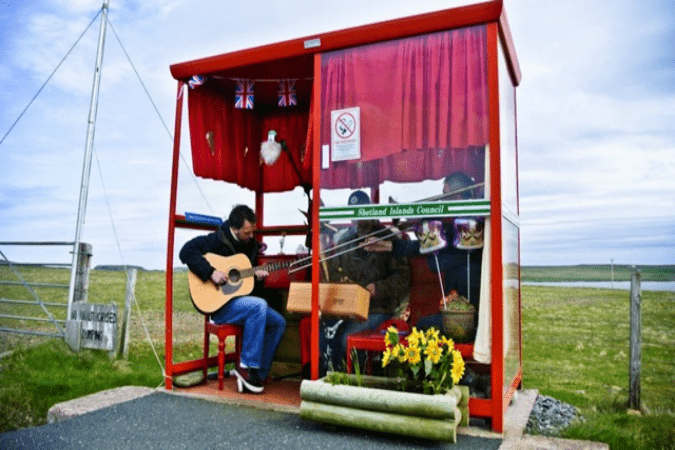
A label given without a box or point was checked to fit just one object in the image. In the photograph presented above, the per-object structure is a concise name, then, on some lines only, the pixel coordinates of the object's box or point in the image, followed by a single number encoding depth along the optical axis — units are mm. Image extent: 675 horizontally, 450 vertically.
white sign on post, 7383
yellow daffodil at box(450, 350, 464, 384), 3857
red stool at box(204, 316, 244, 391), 5188
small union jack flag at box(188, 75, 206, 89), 5617
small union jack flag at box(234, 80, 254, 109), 6008
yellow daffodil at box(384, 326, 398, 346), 4109
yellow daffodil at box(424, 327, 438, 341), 4090
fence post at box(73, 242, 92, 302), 7918
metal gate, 7887
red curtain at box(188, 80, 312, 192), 5922
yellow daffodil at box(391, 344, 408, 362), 4016
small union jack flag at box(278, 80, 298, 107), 6055
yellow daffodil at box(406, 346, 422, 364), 3967
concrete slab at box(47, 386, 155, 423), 4672
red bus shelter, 4090
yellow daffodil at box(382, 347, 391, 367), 4051
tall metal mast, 7641
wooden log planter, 3670
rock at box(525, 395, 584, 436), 4355
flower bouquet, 3887
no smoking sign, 4602
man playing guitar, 5164
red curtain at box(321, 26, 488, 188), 4223
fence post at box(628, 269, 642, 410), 5691
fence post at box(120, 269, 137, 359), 7625
